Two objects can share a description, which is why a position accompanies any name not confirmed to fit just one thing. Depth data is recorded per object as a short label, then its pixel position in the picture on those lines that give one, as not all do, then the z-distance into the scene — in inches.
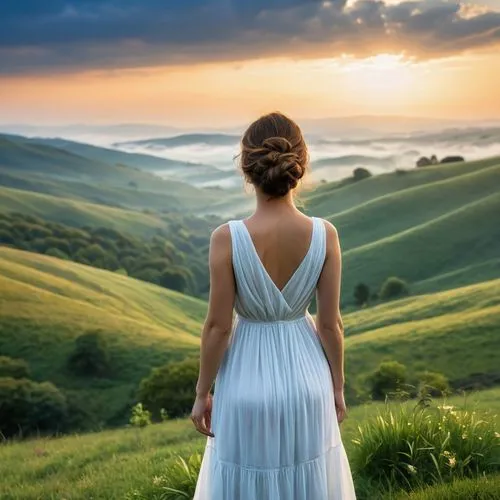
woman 168.1
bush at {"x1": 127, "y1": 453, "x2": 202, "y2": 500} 254.5
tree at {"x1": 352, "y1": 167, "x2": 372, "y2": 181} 5402.1
